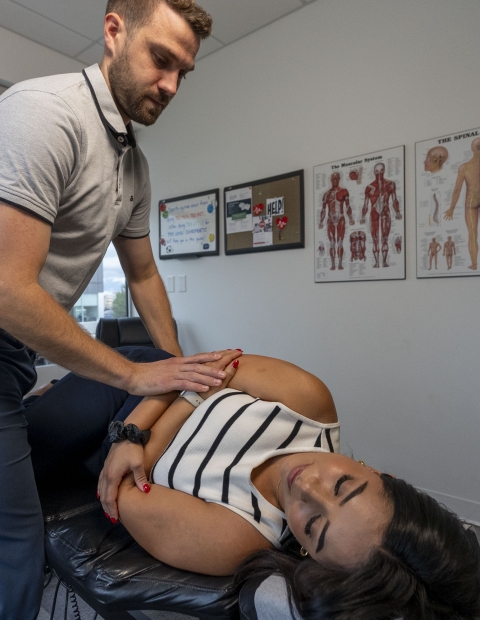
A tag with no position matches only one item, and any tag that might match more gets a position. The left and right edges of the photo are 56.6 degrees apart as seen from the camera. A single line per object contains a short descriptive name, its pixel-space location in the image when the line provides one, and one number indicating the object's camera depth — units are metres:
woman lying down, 0.78
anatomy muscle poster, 2.37
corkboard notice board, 2.76
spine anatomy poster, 2.13
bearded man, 0.98
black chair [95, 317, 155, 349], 2.87
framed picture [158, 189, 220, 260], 3.25
